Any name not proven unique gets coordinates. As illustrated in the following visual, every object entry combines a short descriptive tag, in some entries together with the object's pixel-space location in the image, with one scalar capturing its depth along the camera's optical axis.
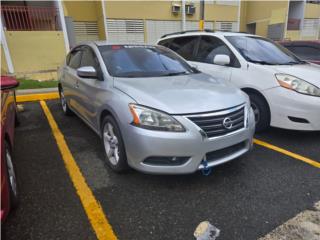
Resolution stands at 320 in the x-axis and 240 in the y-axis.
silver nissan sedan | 2.58
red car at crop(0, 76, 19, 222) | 1.95
